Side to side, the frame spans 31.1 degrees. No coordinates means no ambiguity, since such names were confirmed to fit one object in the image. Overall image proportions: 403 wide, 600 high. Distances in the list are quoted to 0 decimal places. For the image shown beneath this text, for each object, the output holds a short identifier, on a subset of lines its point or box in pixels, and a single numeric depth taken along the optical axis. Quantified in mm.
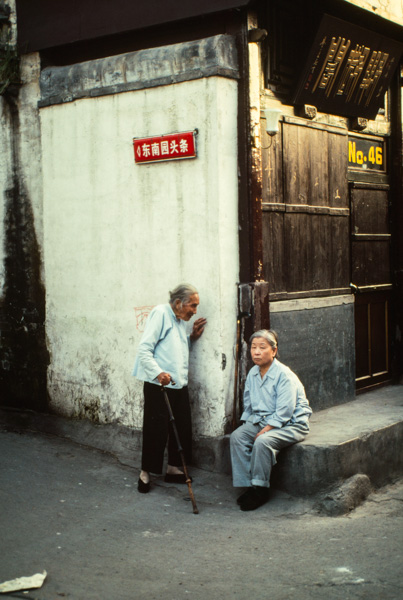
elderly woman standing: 6340
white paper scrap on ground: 4328
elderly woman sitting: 6004
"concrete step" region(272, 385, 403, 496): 6117
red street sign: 6590
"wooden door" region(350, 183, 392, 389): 8445
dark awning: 6711
